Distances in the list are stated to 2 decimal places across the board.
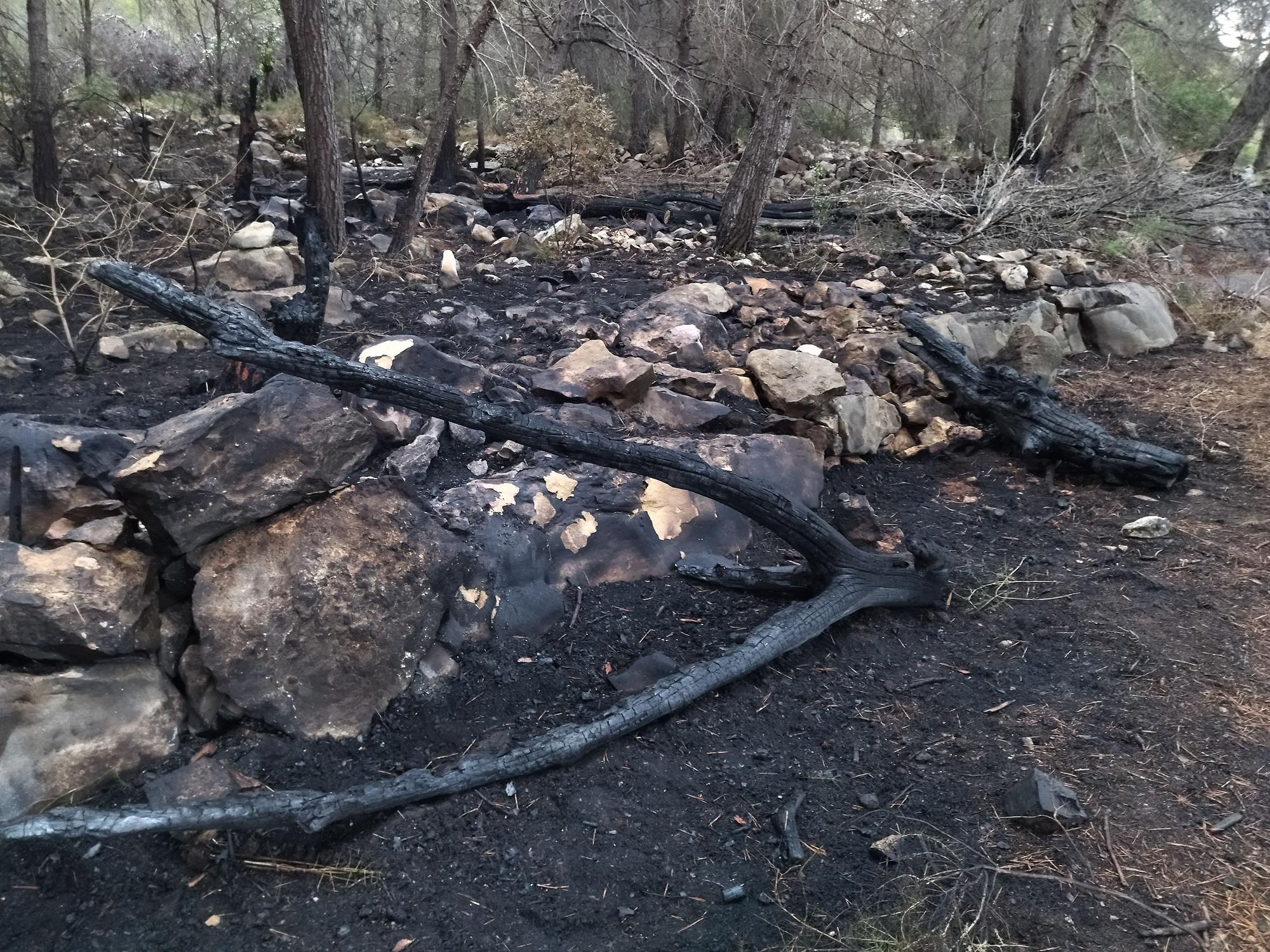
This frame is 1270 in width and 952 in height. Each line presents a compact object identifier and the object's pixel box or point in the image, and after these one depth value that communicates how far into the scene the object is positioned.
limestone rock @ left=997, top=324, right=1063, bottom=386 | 6.35
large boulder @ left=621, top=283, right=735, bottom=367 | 5.87
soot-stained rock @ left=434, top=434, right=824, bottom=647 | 3.73
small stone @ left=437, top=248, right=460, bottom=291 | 7.04
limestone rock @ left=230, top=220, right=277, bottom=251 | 6.73
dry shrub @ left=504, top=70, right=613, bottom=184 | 9.98
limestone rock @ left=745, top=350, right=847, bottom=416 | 5.32
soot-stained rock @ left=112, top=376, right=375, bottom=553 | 3.15
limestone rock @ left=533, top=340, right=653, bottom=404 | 4.99
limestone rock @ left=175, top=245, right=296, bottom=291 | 6.37
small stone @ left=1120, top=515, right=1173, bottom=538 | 4.38
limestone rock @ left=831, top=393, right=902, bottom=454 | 5.37
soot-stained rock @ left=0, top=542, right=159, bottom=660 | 2.86
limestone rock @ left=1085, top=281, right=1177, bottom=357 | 7.19
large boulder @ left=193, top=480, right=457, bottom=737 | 3.17
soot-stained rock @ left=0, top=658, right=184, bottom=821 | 2.80
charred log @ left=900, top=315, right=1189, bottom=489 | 4.85
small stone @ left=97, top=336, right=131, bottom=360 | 5.14
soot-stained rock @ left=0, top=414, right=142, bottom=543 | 3.37
